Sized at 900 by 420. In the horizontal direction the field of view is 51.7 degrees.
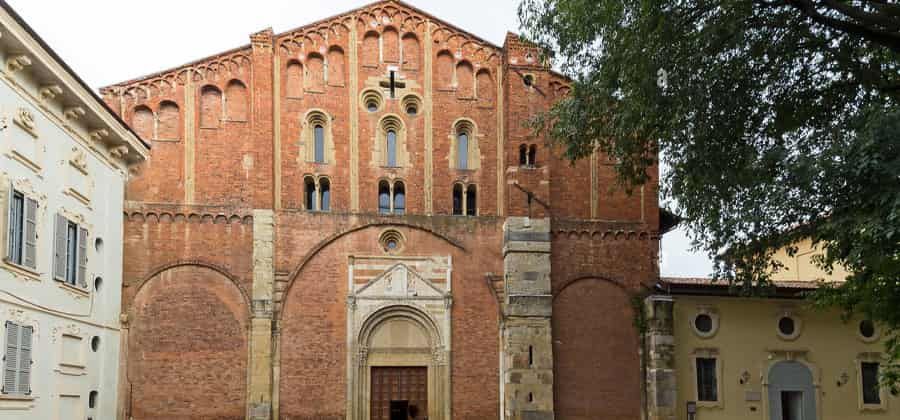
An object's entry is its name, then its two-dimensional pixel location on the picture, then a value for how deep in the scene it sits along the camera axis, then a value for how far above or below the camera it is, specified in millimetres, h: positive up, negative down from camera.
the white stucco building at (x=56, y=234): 15672 +2032
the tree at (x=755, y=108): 14297 +3974
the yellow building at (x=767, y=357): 25469 -547
